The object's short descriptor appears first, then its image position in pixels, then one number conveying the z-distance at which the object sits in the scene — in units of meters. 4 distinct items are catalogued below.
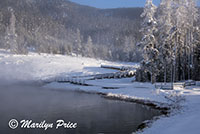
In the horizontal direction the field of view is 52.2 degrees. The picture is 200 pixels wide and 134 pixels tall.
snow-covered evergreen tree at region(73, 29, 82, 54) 102.46
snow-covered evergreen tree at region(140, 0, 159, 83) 34.06
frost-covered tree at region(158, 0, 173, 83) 36.44
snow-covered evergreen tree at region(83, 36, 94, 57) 104.37
